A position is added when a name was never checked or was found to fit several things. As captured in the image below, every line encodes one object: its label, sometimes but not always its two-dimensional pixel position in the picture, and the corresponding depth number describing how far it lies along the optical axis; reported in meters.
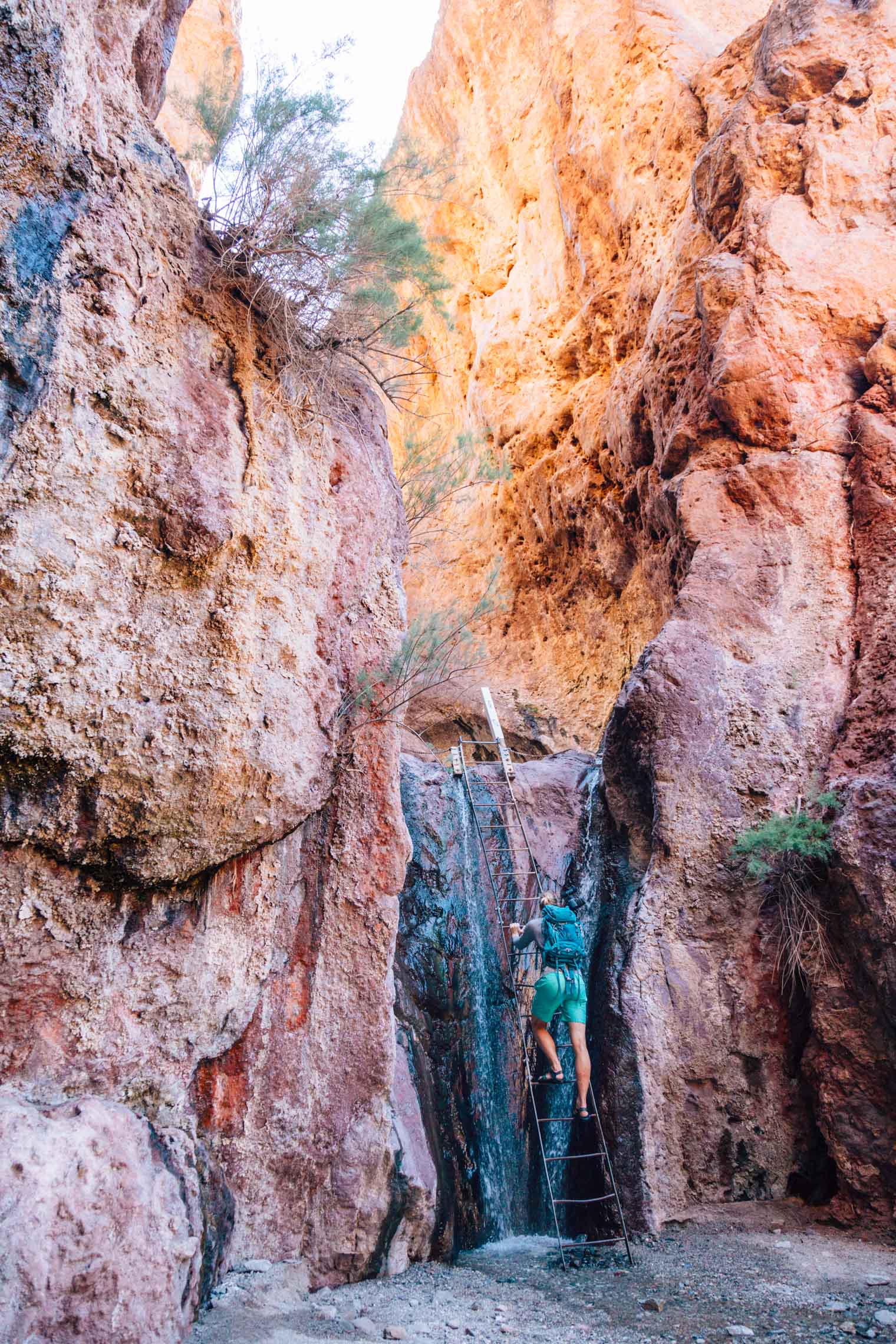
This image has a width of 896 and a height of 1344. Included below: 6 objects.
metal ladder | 7.82
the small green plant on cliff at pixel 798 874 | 6.30
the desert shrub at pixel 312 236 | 5.80
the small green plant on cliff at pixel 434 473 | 8.05
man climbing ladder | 6.39
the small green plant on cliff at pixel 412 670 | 5.96
